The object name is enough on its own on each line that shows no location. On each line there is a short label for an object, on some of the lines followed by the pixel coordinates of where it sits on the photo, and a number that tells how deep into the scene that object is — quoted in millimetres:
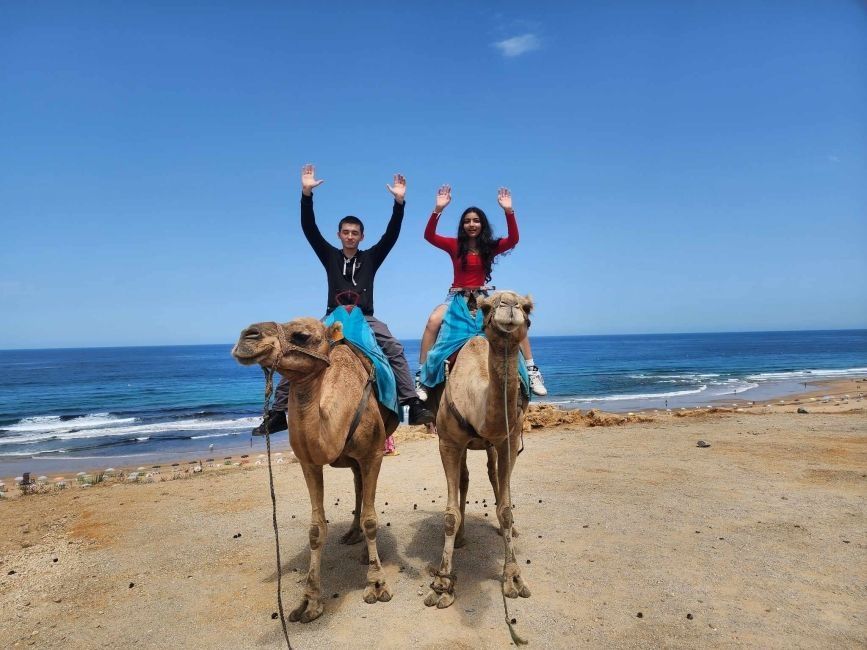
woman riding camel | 6230
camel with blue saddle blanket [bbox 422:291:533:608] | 3818
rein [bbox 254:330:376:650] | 3548
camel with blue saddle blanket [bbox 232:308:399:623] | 3702
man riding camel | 5672
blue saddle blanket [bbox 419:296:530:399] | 5527
